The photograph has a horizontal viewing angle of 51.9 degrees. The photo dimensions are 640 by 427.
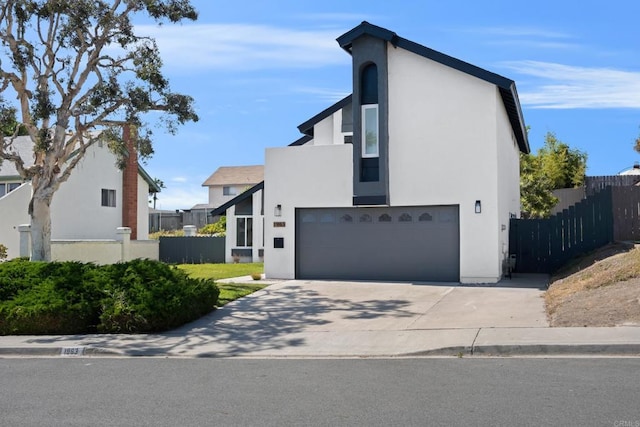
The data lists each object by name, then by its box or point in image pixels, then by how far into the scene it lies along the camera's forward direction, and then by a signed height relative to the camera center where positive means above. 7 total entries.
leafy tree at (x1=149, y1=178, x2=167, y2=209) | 72.86 +3.84
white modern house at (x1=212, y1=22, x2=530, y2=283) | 18.36 +1.42
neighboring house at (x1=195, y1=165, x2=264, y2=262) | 31.30 +0.12
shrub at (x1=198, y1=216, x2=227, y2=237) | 43.27 +0.11
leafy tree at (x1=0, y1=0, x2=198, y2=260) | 17.41 +3.95
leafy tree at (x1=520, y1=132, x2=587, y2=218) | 34.56 +3.19
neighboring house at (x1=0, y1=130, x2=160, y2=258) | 28.56 +1.43
